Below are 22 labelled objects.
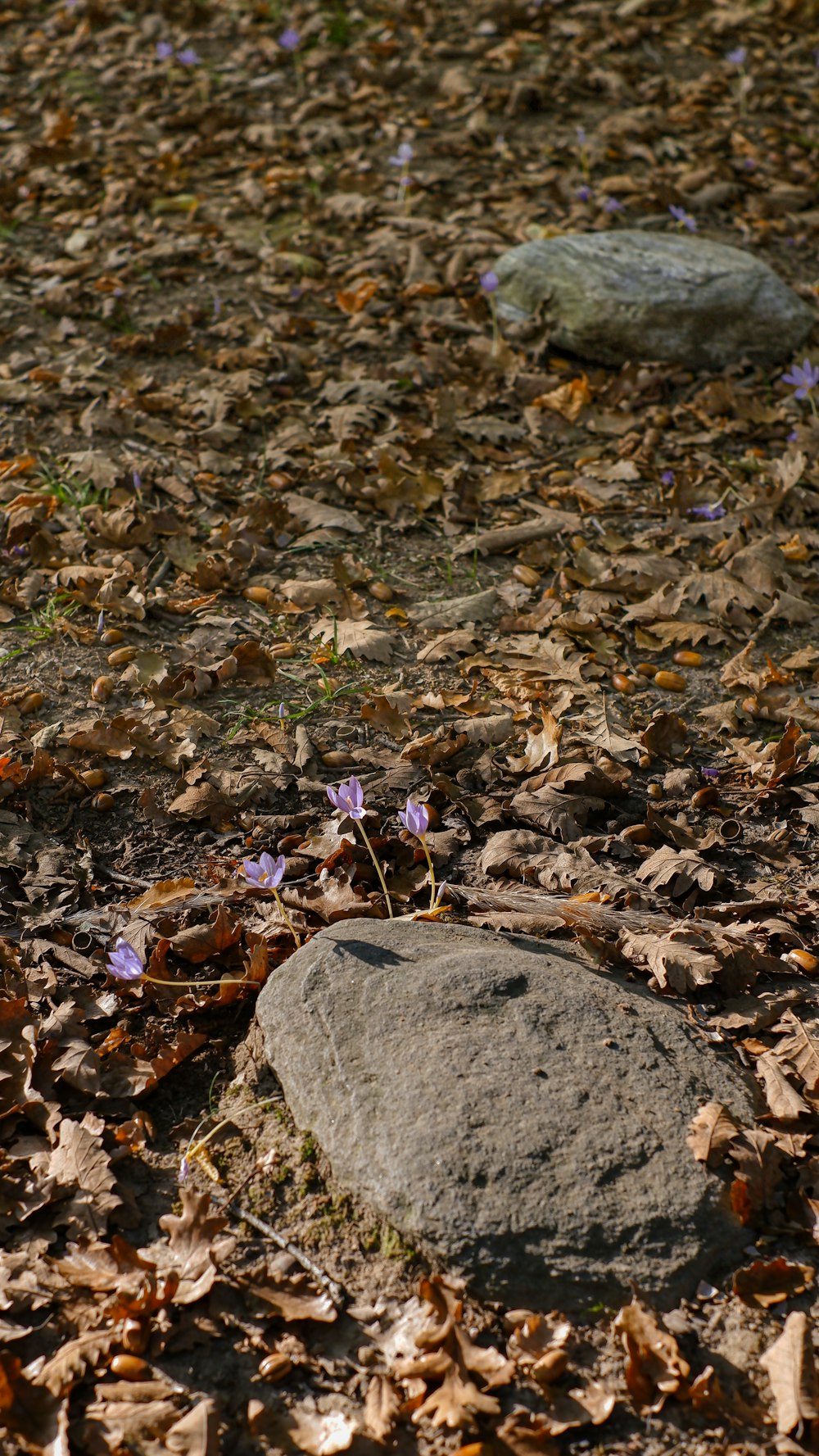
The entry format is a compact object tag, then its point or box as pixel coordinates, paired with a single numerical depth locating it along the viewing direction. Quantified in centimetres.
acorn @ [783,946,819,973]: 281
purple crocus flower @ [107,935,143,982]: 262
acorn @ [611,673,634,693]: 385
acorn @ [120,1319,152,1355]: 213
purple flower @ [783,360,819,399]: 504
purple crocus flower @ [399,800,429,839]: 278
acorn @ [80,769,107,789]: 338
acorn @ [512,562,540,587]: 434
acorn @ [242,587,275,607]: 418
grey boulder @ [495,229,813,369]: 545
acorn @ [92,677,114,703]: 370
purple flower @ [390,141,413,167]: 626
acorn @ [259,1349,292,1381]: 211
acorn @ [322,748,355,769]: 348
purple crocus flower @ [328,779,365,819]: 284
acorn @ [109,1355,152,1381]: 210
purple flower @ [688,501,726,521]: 469
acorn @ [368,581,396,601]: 425
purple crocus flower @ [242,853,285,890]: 269
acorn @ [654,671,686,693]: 387
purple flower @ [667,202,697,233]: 612
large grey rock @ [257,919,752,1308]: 218
